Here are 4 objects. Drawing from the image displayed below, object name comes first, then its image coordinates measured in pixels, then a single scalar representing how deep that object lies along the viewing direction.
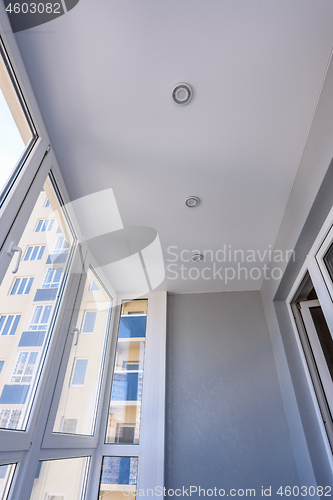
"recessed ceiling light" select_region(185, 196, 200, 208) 2.23
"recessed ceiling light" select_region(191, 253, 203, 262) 2.81
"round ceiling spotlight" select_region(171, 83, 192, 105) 1.60
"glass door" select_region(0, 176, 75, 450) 1.38
